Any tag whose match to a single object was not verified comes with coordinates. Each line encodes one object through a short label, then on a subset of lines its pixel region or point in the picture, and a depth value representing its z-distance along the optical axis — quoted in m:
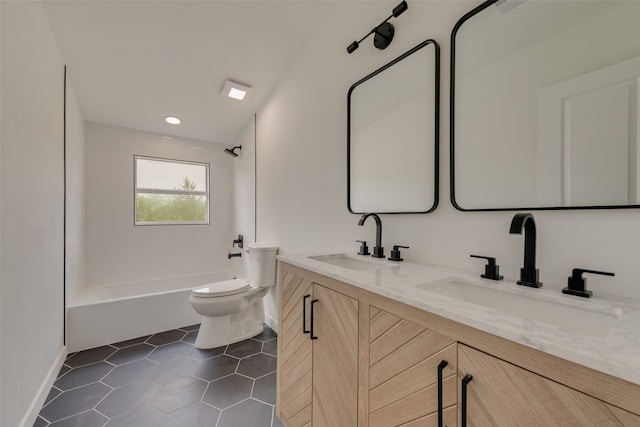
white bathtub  2.20
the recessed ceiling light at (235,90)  2.37
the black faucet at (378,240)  1.36
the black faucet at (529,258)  0.82
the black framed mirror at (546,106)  0.74
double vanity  0.44
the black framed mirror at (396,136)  1.21
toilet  2.18
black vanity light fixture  1.37
